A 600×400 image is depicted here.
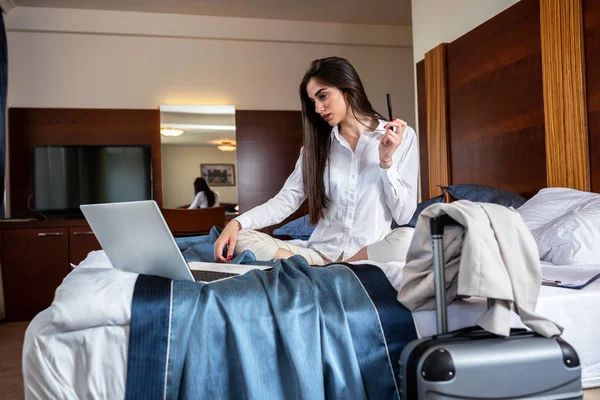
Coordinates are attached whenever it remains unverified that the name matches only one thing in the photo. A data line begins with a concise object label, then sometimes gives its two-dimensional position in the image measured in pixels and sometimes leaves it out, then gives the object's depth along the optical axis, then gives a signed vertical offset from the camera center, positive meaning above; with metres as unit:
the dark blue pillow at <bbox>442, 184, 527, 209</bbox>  2.61 +0.04
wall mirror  5.13 +0.55
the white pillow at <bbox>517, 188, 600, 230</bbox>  2.20 -0.02
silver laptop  1.20 -0.06
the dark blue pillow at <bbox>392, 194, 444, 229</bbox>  2.70 +0.00
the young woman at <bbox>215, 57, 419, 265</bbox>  2.00 +0.10
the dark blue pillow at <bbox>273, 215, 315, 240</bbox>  3.58 -0.15
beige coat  1.10 -0.13
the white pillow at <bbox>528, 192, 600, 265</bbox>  1.91 -0.13
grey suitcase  1.01 -0.31
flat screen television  4.80 +0.34
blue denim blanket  1.15 -0.28
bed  1.11 -0.27
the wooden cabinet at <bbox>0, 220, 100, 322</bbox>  4.28 -0.33
